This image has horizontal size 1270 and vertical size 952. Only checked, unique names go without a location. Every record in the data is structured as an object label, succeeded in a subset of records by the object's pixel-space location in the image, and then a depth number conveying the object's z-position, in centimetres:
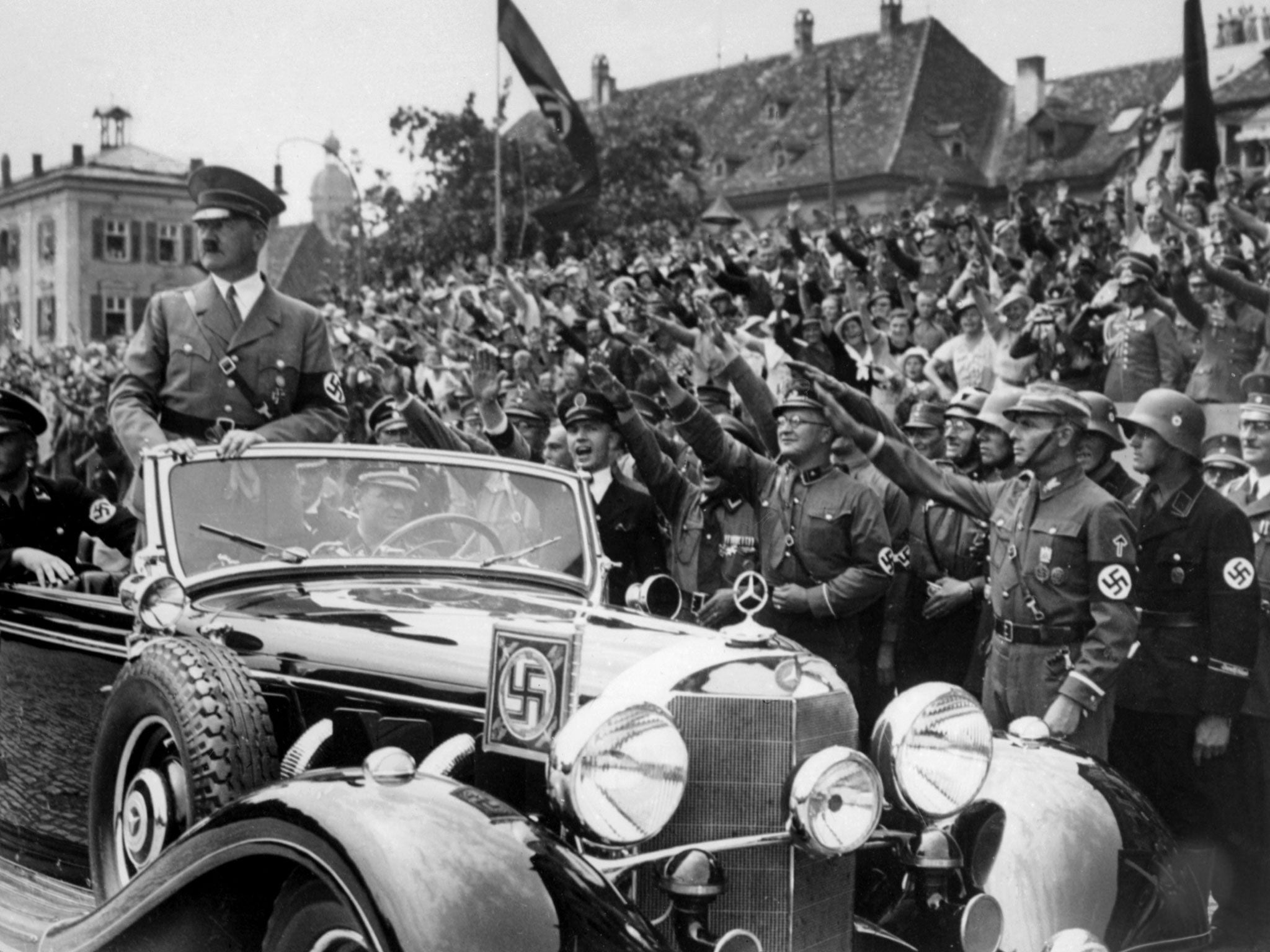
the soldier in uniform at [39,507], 602
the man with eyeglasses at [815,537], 618
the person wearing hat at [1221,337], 932
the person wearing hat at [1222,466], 668
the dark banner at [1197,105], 1052
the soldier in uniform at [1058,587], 518
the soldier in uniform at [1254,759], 559
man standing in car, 534
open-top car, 317
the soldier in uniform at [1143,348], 972
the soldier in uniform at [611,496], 724
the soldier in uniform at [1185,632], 552
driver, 464
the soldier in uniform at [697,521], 684
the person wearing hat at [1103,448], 625
